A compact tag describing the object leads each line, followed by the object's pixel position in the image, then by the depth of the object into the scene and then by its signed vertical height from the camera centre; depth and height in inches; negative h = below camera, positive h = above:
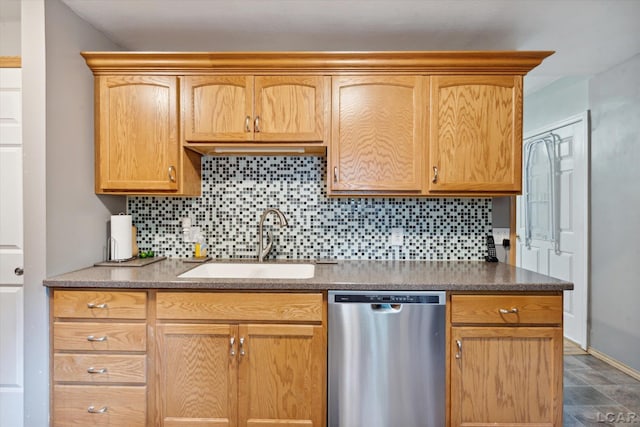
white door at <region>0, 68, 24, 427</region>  76.9 -9.1
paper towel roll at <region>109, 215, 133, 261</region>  87.7 -7.4
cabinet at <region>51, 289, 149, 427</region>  70.8 -29.1
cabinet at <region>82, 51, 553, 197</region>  83.1 +22.6
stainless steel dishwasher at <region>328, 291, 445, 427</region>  69.3 -29.1
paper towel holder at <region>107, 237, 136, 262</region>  87.7 -9.9
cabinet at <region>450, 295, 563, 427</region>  69.4 -30.4
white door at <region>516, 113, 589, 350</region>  128.6 -0.6
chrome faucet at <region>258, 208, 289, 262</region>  92.0 -5.2
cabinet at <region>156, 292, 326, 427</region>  70.2 -30.0
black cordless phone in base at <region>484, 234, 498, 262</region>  94.9 -11.2
